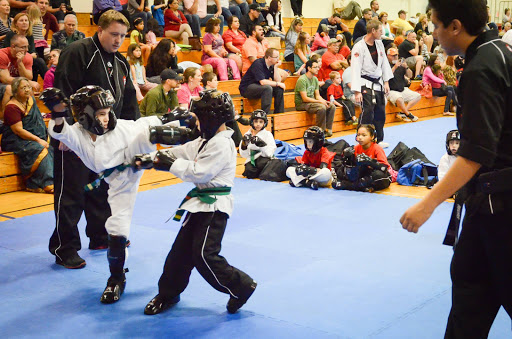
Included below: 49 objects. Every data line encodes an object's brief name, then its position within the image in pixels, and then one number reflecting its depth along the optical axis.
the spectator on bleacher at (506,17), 23.39
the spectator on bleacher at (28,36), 9.73
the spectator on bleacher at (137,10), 12.91
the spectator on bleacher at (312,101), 12.03
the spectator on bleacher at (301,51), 14.13
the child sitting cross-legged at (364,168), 7.61
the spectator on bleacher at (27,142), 8.04
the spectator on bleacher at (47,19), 11.87
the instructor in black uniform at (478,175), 2.25
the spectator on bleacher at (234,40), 13.62
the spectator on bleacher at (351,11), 19.80
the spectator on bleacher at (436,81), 15.88
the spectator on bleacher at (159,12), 13.99
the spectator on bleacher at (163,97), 9.58
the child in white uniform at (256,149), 8.56
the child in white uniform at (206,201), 3.80
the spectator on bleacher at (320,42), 15.89
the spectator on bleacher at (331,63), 13.76
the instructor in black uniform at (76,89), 4.92
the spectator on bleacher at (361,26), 16.70
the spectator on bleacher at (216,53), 12.58
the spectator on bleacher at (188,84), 9.99
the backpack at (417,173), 7.89
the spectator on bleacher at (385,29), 16.51
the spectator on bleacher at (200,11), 14.30
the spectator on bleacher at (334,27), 17.14
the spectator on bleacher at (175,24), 13.66
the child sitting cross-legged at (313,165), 7.91
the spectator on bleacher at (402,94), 14.45
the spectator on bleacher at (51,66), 9.20
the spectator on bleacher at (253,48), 13.22
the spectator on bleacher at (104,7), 12.38
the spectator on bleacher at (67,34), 10.84
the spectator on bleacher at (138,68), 10.49
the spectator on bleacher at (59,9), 12.71
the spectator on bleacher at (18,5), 11.24
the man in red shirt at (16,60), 9.09
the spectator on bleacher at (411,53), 16.70
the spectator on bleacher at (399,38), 17.55
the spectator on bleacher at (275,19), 16.27
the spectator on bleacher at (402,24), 19.83
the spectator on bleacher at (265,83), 11.54
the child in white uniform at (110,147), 4.22
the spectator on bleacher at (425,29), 18.45
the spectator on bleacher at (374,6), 19.28
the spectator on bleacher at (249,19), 14.95
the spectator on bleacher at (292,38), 14.45
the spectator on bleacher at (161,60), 10.92
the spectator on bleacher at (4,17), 10.35
